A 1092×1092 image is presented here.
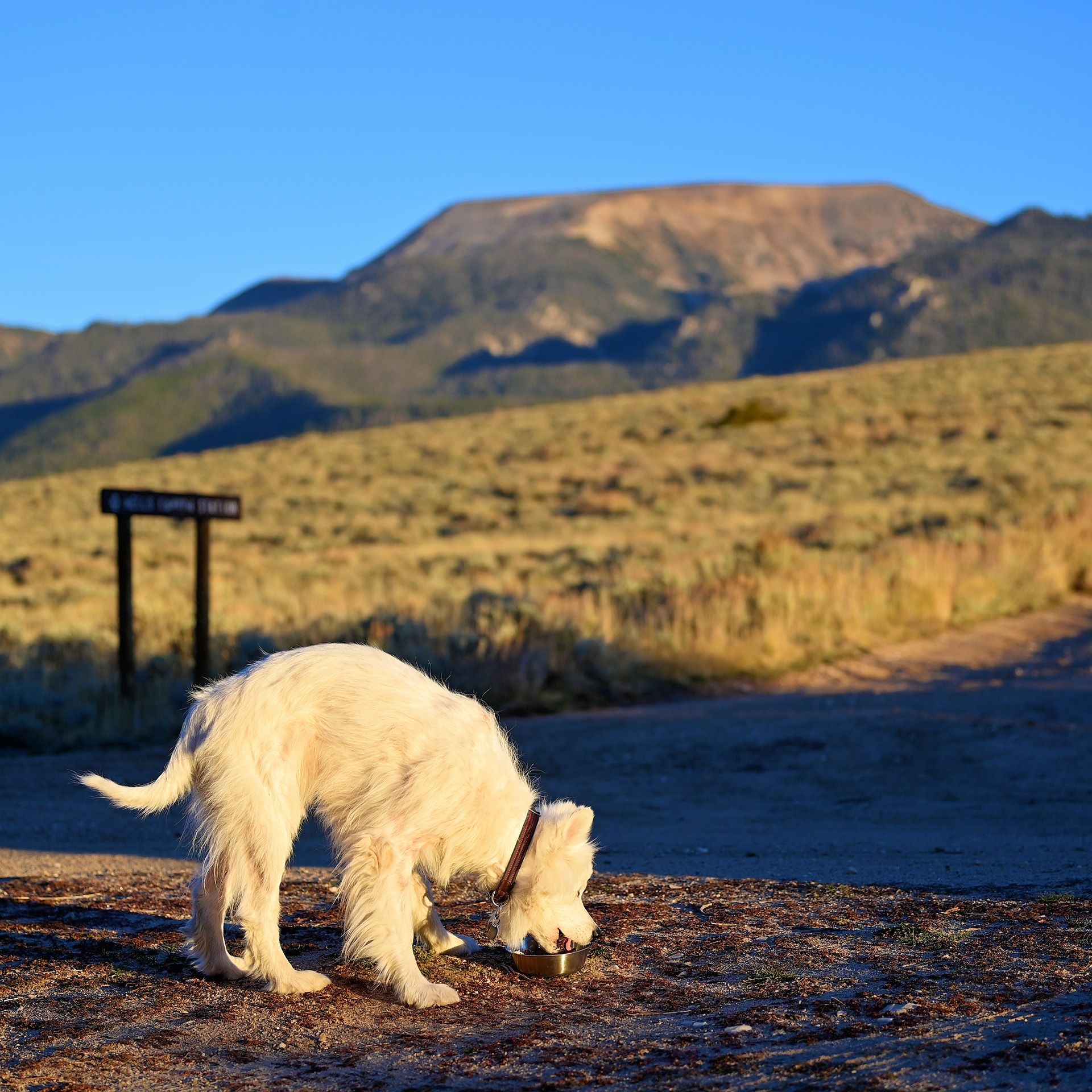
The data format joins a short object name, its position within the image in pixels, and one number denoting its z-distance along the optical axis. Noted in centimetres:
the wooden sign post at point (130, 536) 1191
